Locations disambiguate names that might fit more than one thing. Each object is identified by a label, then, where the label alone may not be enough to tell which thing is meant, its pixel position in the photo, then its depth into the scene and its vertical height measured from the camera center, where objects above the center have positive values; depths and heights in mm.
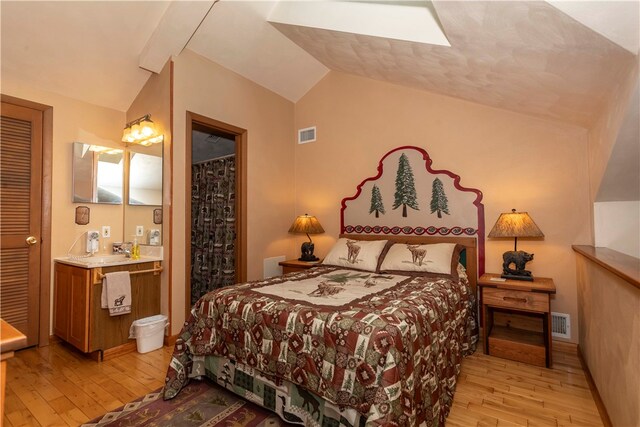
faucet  3095 -302
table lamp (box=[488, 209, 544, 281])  2531 -115
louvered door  2682 +24
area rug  1753 -1129
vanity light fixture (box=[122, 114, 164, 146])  3021 +839
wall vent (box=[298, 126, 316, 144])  4148 +1113
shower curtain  3879 -87
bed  1398 -671
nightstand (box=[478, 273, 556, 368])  2381 -861
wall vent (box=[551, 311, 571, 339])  2670 -908
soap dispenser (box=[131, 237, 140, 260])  3014 -320
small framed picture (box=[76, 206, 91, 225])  3016 +35
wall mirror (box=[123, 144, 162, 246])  3018 +230
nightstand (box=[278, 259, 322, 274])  3530 -527
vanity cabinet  2547 -765
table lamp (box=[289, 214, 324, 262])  3744 -123
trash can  2695 -986
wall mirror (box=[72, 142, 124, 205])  3021 +445
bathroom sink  2588 -368
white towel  2588 -617
